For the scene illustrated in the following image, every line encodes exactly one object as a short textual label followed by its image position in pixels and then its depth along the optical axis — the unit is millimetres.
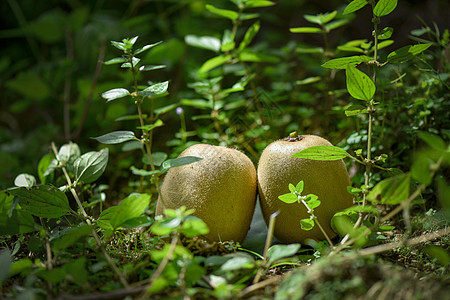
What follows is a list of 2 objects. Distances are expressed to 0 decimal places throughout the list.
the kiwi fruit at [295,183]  792
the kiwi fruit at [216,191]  790
